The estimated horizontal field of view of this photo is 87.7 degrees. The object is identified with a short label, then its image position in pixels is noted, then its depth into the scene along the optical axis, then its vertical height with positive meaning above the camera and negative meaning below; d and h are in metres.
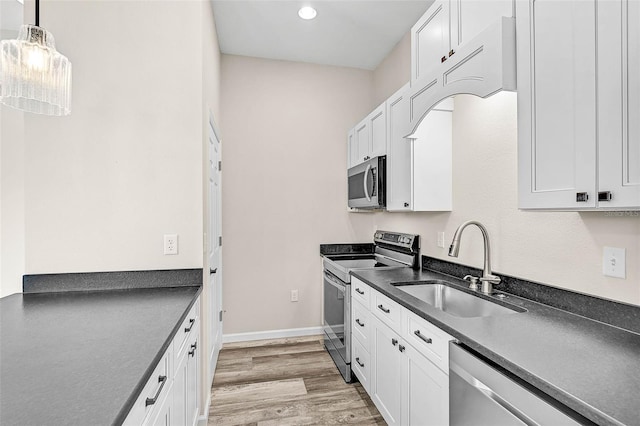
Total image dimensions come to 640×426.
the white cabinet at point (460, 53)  1.33 +0.76
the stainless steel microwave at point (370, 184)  2.68 +0.26
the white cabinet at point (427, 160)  2.27 +0.37
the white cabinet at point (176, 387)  0.99 -0.65
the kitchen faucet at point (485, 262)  1.79 -0.27
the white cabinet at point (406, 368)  1.42 -0.80
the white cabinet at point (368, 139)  2.69 +0.69
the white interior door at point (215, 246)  2.54 -0.26
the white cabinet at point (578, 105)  0.94 +0.35
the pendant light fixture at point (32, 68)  1.20 +0.54
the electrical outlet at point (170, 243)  1.94 -0.17
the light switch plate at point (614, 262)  1.26 -0.19
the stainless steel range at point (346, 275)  2.68 -0.53
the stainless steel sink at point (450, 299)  1.79 -0.50
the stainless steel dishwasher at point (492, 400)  0.90 -0.58
